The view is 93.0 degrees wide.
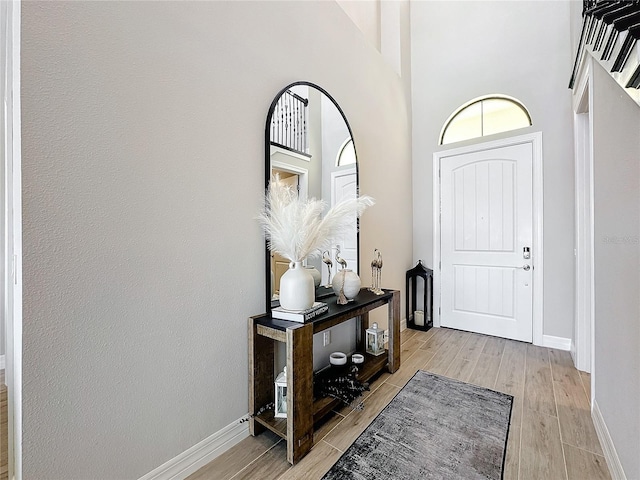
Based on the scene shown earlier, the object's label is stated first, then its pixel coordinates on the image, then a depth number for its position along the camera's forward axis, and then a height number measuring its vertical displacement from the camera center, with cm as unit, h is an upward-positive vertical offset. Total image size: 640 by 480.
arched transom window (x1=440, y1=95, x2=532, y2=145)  324 +136
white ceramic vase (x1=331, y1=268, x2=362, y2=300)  223 -32
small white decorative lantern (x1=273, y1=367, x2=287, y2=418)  171 -90
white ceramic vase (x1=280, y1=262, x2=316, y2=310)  172 -28
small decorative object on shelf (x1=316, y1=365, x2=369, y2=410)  192 -97
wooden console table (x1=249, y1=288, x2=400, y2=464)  151 -73
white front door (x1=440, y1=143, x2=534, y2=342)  314 -2
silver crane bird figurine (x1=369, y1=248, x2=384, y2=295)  252 -32
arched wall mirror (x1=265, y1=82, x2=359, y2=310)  189 +61
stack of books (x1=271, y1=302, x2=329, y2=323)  167 -42
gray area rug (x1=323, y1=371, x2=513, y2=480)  146 -110
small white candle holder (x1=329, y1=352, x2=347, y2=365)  224 -88
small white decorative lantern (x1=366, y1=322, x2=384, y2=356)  256 -86
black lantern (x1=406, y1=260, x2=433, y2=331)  357 -73
